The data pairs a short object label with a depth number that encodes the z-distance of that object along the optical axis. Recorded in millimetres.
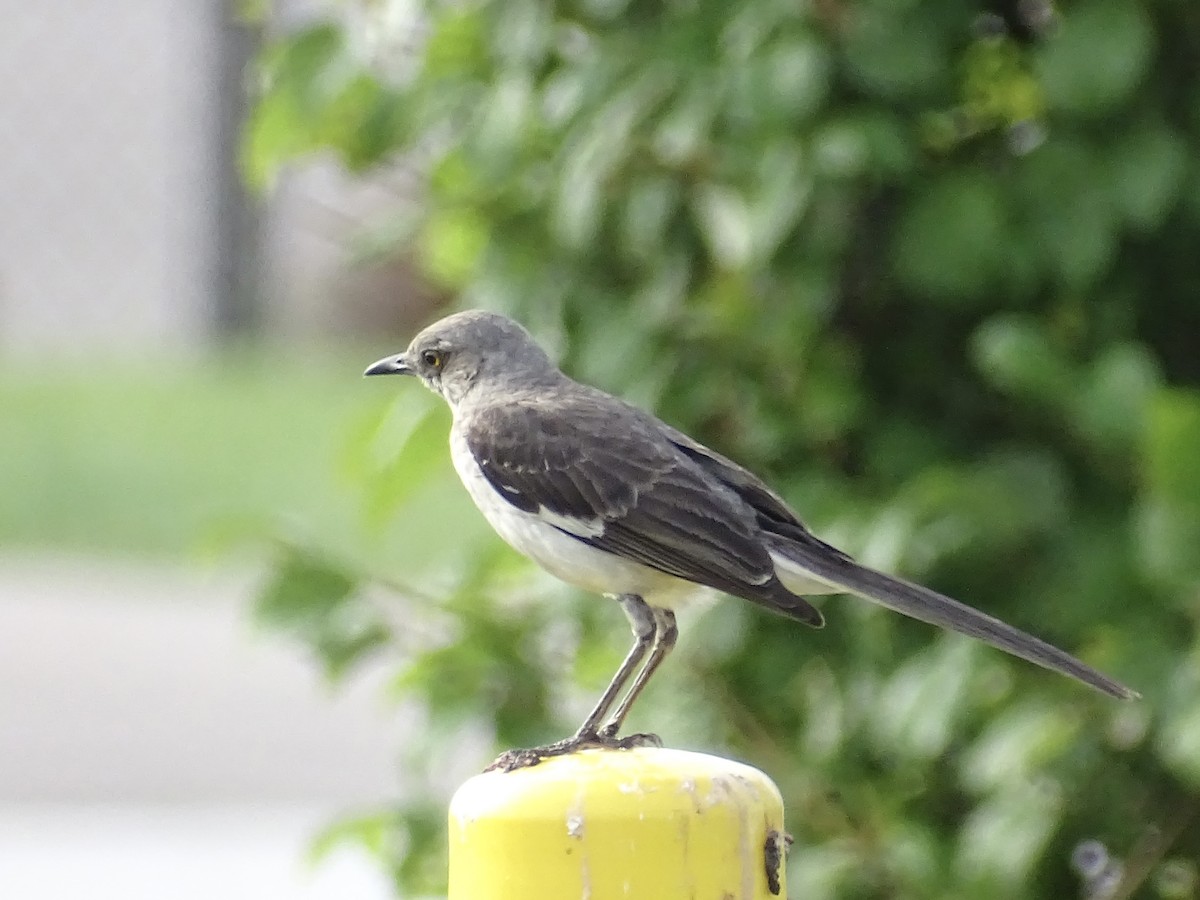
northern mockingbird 6898
